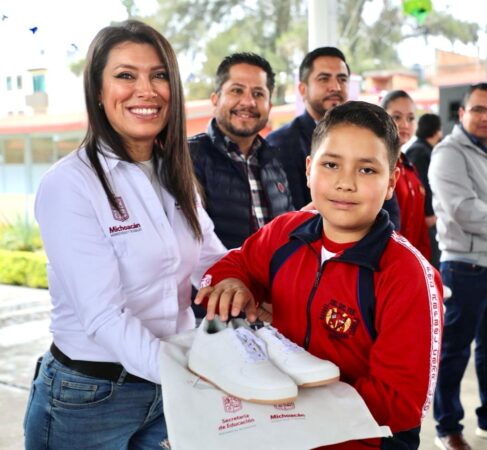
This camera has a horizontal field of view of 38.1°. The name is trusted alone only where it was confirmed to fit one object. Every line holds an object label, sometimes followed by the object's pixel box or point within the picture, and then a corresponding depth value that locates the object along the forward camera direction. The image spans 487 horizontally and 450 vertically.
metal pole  4.64
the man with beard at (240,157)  2.46
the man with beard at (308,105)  2.88
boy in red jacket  1.20
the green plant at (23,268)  7.91
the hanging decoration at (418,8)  5.38
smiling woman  1.42
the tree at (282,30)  9.48
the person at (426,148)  4.89
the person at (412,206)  3.50
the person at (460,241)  3.34
